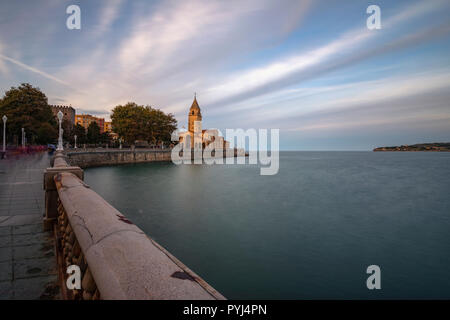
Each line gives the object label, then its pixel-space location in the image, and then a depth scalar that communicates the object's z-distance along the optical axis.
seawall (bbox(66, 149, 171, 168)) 42.41
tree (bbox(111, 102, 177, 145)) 61.31
